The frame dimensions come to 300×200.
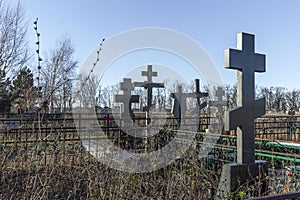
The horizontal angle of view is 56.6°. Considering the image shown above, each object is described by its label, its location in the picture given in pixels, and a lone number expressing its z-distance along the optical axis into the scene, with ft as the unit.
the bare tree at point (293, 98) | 126.11
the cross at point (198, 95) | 39.75
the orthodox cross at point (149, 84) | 31.30
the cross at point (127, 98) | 28.89
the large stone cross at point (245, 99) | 11.84
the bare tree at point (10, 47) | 48.42
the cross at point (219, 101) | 43.69
